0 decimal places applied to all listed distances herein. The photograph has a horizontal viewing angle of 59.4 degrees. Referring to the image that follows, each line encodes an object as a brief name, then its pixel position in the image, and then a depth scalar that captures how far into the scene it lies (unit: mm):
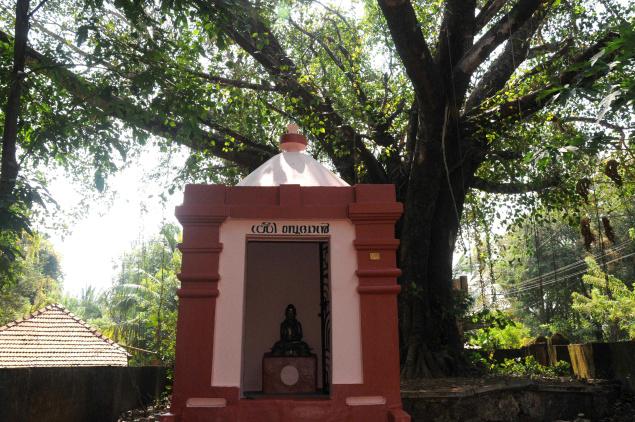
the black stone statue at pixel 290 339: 7158
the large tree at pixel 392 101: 6848
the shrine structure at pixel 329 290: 5484
